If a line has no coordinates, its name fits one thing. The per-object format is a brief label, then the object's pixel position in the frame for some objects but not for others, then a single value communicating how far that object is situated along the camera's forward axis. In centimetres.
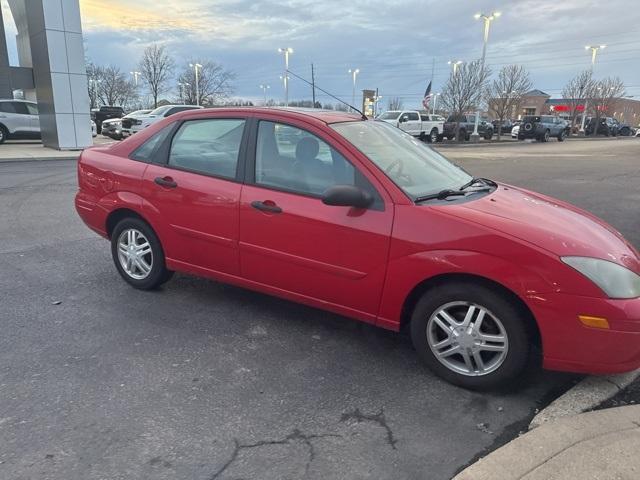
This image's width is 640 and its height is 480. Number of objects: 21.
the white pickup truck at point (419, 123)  3114
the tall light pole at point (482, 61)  3503
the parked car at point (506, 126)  4872
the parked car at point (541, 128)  3919
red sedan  282
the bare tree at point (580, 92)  5406
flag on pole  4141
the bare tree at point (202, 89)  6012
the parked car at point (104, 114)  3118
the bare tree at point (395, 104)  8822
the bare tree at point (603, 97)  5466
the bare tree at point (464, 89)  3522
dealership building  1800
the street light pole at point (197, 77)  5404
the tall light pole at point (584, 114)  5268
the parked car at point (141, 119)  2145
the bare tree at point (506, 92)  4172
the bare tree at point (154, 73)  6131
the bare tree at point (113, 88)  6206
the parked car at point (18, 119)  2083
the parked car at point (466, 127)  3534
